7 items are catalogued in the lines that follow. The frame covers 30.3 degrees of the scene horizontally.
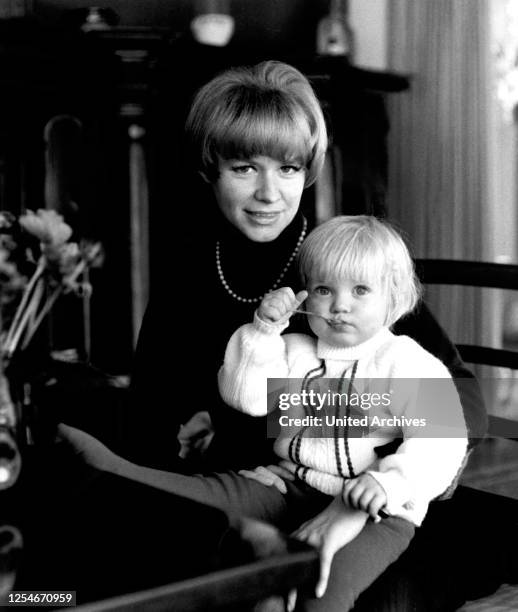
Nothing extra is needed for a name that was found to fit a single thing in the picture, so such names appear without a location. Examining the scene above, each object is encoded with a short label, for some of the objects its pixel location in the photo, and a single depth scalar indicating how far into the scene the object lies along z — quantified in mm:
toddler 1319
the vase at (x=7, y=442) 1126
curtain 3436
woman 1507
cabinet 2553
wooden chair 1395
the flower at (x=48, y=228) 1120
